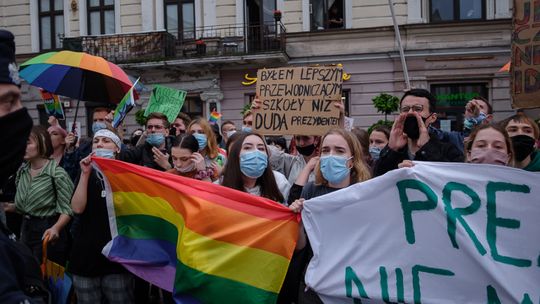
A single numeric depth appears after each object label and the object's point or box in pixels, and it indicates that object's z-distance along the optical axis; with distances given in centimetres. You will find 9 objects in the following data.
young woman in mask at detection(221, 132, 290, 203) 391
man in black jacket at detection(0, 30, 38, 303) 150
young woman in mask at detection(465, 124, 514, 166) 333
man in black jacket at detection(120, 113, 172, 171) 549
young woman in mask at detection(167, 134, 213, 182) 438
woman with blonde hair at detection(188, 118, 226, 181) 549
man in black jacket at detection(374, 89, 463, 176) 383
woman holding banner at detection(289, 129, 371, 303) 370
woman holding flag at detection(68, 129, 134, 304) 401
